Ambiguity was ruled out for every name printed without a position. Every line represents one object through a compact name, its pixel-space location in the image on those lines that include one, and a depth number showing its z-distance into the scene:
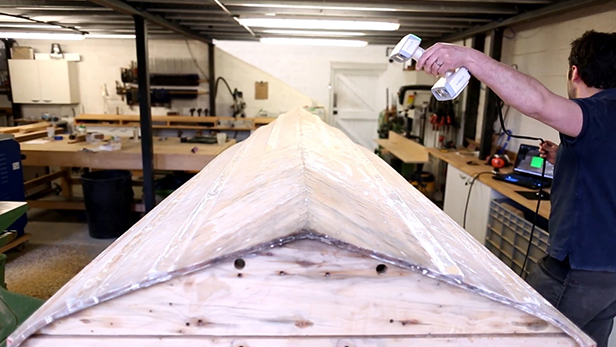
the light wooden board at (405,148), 4.80
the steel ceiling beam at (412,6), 3.21
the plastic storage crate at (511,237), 2.31
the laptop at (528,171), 2.80
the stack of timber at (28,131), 4.71
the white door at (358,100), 7.50
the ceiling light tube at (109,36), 5.95
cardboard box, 6.97
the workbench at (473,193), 2.71
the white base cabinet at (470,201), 3.02
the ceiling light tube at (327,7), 3.27
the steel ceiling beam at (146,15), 3.12
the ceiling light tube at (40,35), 5.04
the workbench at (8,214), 2.09
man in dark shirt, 1.08
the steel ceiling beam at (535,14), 2.64
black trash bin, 3.81
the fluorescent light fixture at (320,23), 3.72
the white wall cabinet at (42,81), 6.66
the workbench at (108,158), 4.04
